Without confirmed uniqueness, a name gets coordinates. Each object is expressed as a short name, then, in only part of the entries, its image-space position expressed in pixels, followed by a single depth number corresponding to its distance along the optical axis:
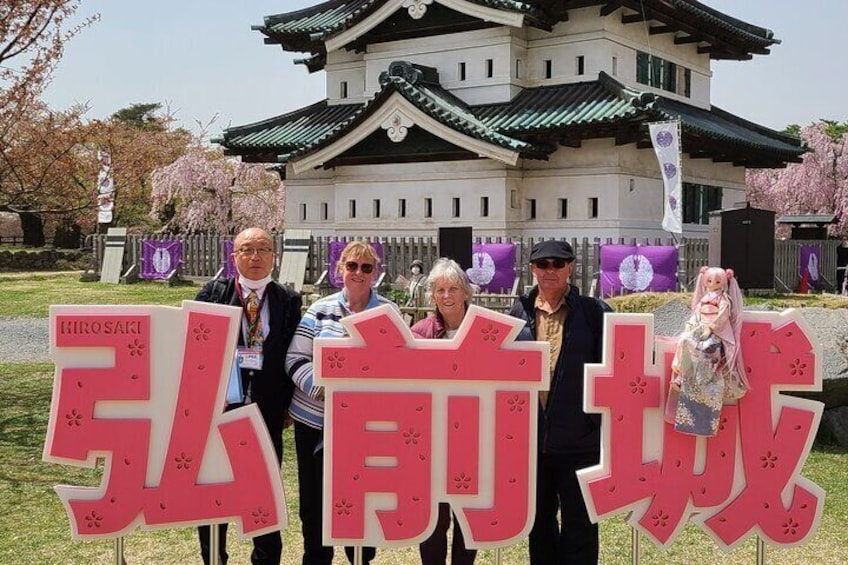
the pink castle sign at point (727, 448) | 3.68
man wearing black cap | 3.87
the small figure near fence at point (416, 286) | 12.87
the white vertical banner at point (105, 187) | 9.27
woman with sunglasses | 3.91
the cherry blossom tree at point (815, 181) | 36.69
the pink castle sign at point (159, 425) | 3.59
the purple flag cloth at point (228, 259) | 22.44
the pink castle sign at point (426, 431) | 3.62
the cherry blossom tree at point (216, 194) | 35.66
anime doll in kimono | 3.57
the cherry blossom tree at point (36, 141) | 8.77
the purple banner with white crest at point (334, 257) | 20.73
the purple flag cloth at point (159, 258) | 24.72
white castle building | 19.45
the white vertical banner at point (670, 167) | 17.56
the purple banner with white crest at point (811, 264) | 21.84
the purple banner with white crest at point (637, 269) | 16.67
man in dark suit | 4.00
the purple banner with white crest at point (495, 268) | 18.23
